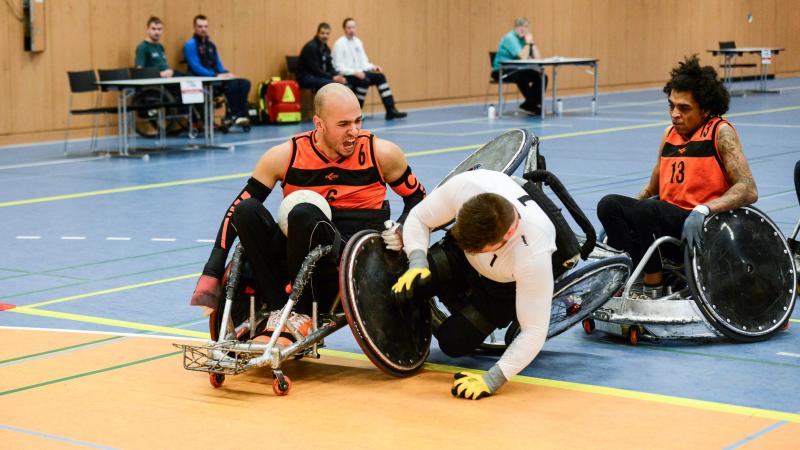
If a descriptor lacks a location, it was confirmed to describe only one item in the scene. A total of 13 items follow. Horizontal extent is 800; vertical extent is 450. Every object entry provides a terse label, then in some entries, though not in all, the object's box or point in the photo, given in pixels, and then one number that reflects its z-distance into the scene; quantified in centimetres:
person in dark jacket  1926
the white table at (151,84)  1466
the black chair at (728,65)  2600
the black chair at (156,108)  1638
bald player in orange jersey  514
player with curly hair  597
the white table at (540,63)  1950
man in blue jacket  1772
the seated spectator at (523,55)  2052
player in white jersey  466
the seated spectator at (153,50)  1708
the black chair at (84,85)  1533
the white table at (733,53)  2478
